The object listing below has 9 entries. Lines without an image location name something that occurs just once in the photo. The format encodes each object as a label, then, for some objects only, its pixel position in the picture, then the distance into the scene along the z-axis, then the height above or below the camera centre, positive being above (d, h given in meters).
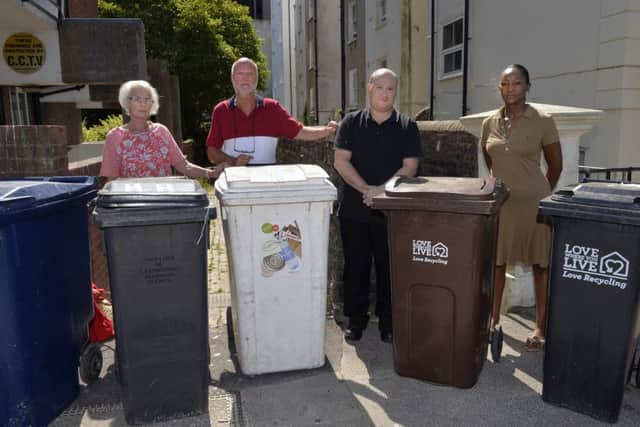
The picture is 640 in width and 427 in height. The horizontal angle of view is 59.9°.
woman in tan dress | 3.49 -0.23
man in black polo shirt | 3.62 -0.20
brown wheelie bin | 3.07 -0.77
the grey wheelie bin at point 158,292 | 2.84 -0.80
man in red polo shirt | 4.01 +0.07
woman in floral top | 3.68 -0.05
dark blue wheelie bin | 2.63 -0.80
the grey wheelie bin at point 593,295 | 2.75 -0.83
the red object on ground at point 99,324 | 3.80 -1.30
